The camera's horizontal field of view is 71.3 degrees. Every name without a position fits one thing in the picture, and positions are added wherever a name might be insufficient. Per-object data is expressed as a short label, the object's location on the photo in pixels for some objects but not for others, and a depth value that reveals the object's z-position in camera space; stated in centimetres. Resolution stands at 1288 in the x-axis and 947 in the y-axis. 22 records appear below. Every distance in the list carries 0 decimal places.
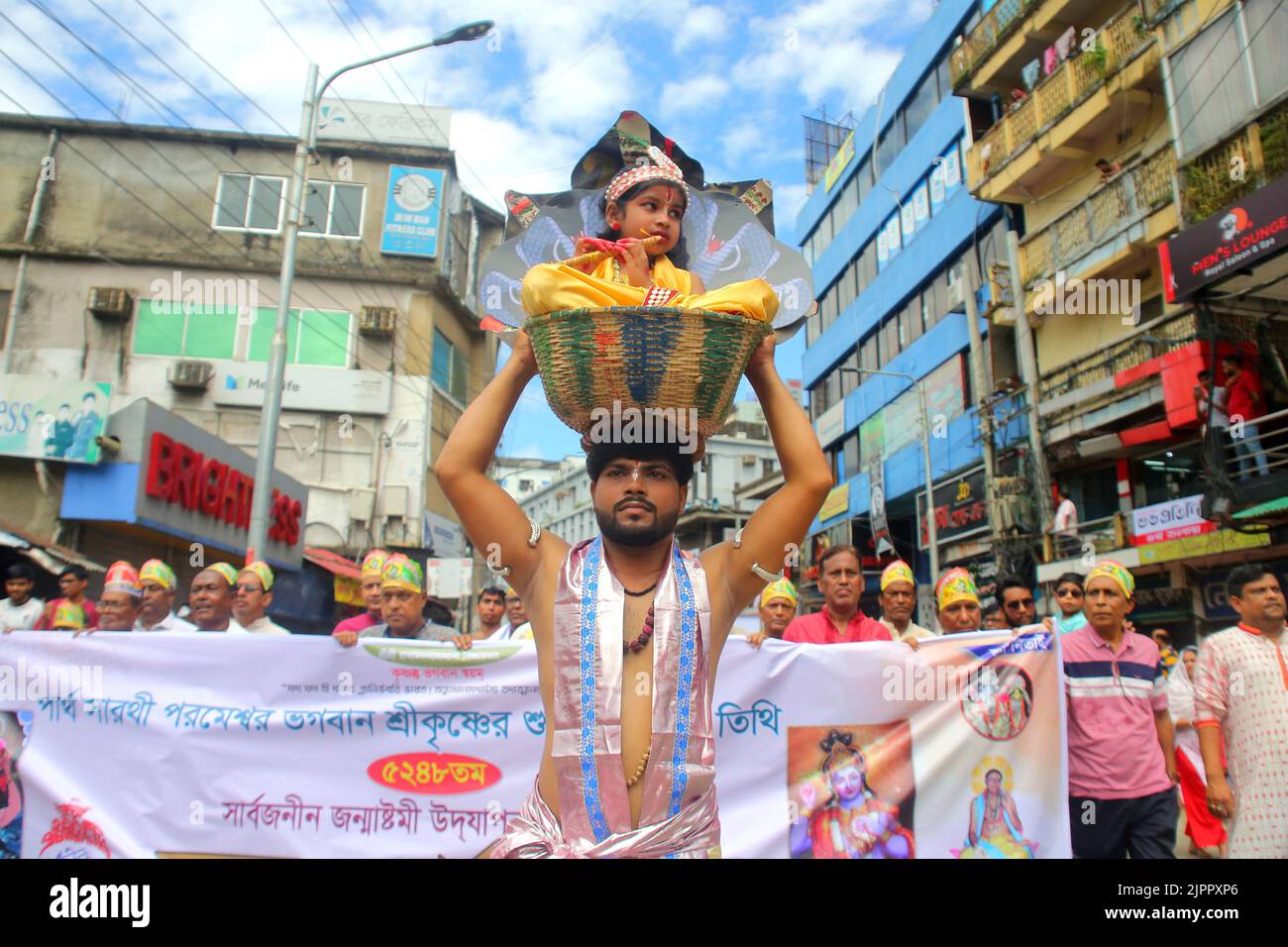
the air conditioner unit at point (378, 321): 2184
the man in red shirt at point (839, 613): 521
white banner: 477
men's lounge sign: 1071
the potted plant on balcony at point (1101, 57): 1680
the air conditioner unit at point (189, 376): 2055
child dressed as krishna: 230
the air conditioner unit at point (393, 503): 2177
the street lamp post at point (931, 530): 2205
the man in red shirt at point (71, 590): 713
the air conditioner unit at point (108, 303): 2047
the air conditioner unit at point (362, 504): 2155
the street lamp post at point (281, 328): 1104
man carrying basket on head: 220
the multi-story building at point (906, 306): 2219
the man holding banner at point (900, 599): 557
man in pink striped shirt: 452
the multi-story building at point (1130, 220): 1262
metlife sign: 2172
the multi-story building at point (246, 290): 2075
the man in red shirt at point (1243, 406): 1216
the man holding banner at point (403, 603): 543
